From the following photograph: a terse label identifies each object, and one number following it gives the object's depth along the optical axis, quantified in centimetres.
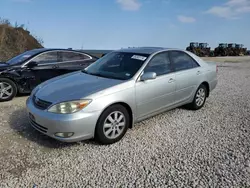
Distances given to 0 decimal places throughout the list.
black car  581
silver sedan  315
